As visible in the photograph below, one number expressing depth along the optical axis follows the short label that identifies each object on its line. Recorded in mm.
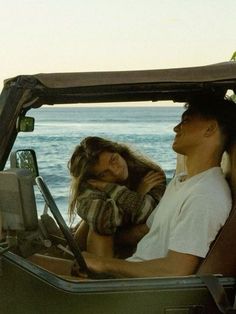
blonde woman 5000
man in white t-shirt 3914
